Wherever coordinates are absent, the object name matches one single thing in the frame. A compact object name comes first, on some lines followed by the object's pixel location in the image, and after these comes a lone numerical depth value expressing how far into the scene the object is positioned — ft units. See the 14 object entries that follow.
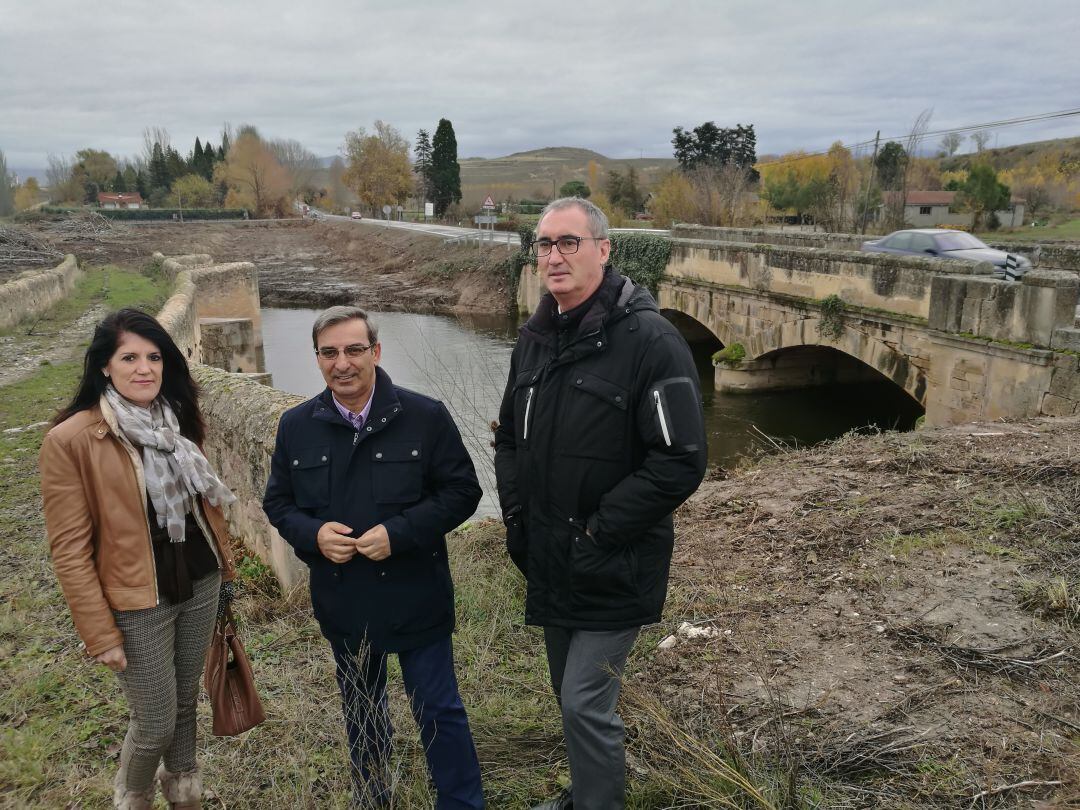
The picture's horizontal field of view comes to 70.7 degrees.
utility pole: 98.77
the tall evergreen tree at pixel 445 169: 197.98
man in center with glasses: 8.55
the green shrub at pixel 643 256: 64.80
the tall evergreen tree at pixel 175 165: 289.12
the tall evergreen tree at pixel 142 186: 288.71
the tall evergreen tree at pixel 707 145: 180.96
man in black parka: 7.47
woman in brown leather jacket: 7.91
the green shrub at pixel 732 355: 55.21
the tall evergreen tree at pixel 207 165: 301.22
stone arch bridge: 28.71
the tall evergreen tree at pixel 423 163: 213.77
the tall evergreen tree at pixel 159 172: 284.33
